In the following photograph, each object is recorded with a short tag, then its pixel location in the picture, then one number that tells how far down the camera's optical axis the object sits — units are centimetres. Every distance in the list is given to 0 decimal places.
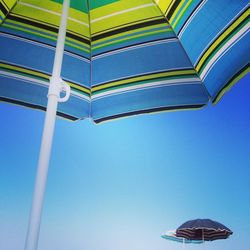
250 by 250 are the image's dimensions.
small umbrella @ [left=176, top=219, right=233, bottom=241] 713
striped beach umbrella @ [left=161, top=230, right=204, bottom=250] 829
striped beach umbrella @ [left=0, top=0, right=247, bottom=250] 188
